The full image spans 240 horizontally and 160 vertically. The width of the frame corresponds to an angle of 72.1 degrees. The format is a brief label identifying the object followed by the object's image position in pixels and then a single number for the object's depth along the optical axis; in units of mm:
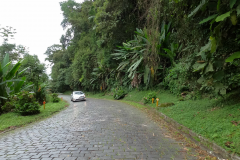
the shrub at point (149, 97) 13984
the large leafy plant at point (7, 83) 10734
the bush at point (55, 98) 18717
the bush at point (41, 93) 14921
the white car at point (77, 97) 21069
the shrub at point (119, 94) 21355
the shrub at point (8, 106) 10812
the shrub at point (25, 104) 9664
